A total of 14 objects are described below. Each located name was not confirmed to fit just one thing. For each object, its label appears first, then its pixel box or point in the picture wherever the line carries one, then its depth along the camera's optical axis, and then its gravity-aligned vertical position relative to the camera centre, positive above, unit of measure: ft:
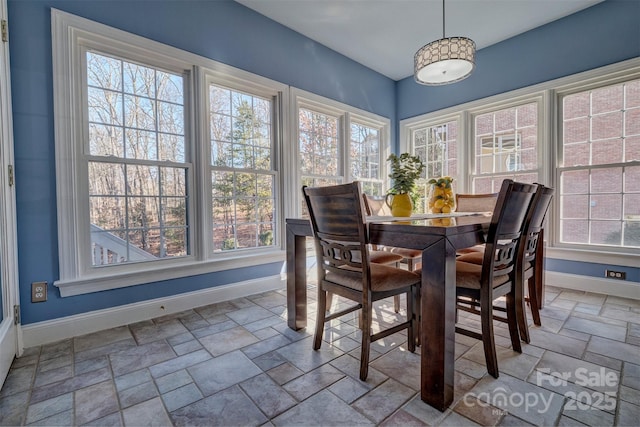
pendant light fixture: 7.20 +3.62
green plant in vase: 7.14 +0.57
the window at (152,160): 7.10 +1.38
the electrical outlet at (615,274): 9.58 -2.38
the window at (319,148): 12.19 +2.49
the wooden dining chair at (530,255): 5.91 -1.09
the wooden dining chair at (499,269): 4.99 -1.25
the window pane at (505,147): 11.79 +2.38
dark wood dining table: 4.44 -1.44
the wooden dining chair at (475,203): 10.01 +0.02
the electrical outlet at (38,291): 6.70 -1.86
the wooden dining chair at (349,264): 5.10 -1.14
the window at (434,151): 14.21 +2.71
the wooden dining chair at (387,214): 8.57 -0.32
